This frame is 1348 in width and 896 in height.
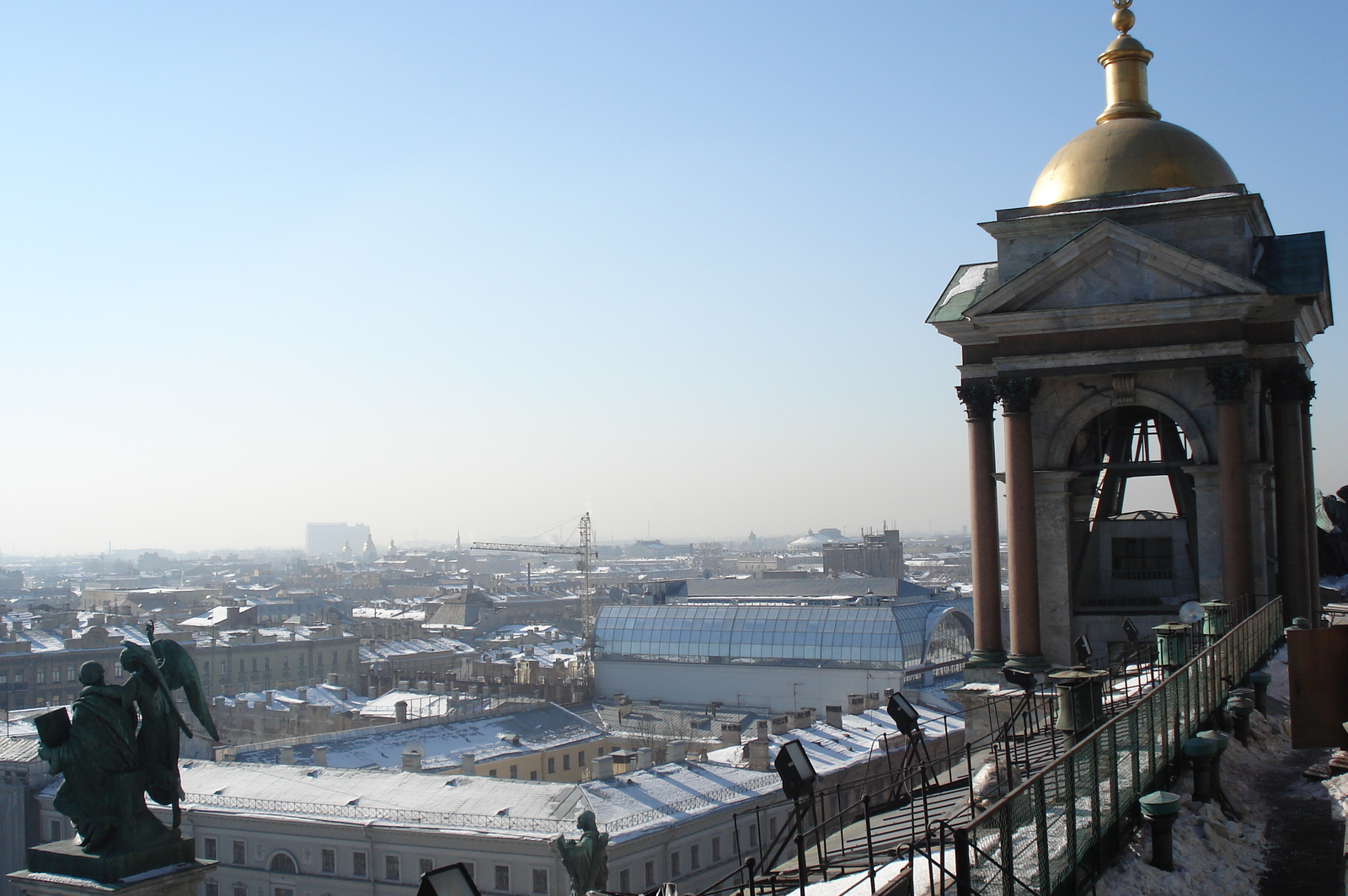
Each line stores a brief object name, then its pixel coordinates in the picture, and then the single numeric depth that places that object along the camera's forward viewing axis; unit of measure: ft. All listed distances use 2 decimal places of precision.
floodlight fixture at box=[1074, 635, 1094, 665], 81.94
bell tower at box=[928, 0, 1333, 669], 86.12
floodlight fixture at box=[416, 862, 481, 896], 31.81
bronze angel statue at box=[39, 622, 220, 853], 46.47
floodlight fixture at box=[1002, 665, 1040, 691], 60.78
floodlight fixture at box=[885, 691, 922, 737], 57.36
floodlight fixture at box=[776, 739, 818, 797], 45.65
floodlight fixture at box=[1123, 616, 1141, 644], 88.33
